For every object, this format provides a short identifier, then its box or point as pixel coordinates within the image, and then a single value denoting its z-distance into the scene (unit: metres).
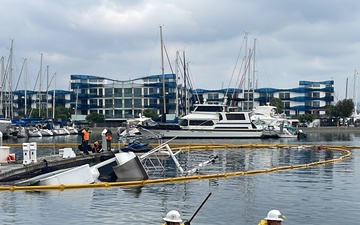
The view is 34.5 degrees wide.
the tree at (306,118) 135.89
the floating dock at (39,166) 26.19
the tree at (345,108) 135.27
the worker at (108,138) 38.34
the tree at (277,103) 138.30
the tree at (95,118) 136.00
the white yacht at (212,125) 81.88
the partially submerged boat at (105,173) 24.36
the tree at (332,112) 138.00
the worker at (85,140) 35.89
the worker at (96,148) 37.54
